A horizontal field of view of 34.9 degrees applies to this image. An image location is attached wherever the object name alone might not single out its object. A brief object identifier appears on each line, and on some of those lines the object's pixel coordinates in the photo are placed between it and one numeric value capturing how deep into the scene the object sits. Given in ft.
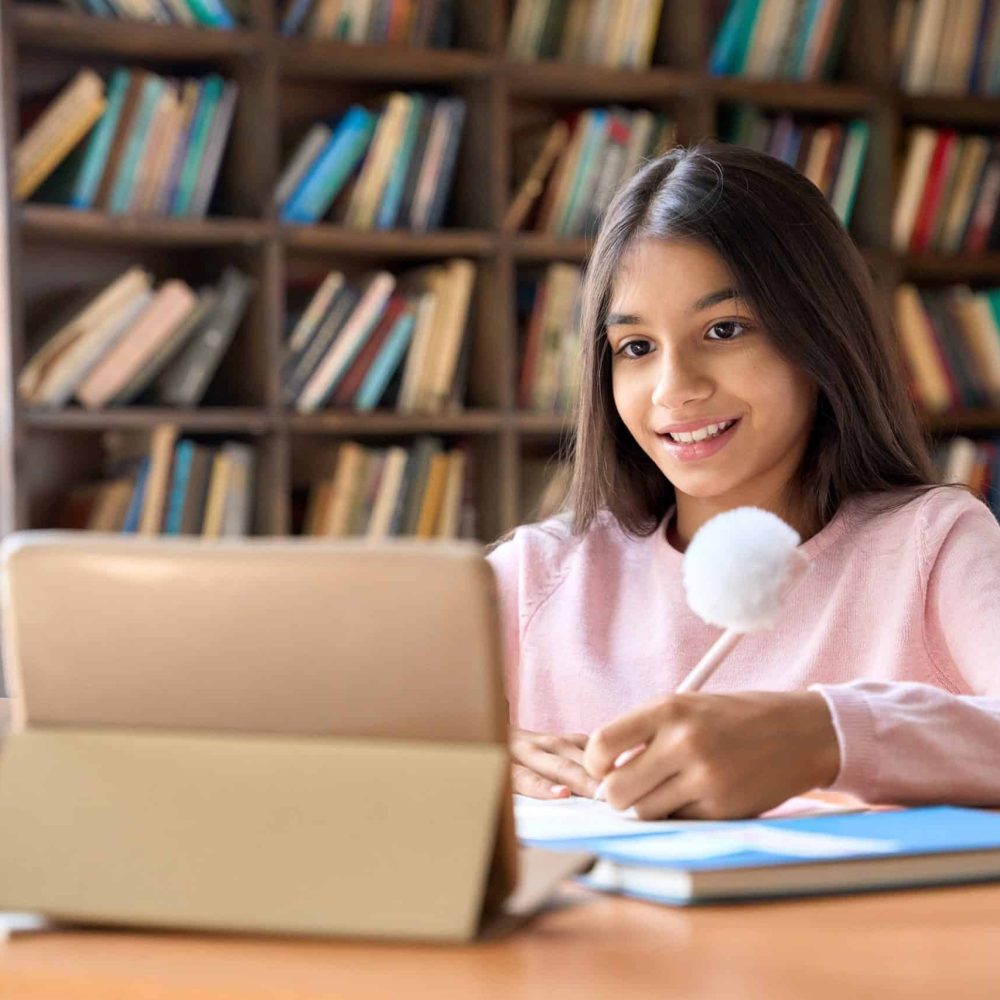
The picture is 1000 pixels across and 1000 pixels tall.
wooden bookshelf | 9.23
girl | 4.91
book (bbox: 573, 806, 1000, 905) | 2.51
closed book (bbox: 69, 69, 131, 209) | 9.26
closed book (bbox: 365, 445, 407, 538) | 10.08
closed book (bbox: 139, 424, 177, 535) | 9.36
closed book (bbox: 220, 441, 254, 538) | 9.66
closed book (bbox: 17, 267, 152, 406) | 9.11
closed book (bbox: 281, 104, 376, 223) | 9.84
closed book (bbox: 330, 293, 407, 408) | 10.02
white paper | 2.98
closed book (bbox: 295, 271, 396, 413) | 9.84
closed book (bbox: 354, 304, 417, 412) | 10.02
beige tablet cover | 2.26
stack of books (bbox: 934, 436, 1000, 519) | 11.26
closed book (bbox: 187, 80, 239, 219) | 9.61
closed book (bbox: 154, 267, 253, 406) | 9.59
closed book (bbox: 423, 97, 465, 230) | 10.19
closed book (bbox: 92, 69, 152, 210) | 9.32
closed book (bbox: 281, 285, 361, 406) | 9.82
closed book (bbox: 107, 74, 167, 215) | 9.34
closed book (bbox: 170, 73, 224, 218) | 9.55
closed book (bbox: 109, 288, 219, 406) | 9.55
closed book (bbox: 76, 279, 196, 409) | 9.32
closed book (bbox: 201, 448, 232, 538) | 9.61
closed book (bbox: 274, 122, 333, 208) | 9.81
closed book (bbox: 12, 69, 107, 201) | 9.13
